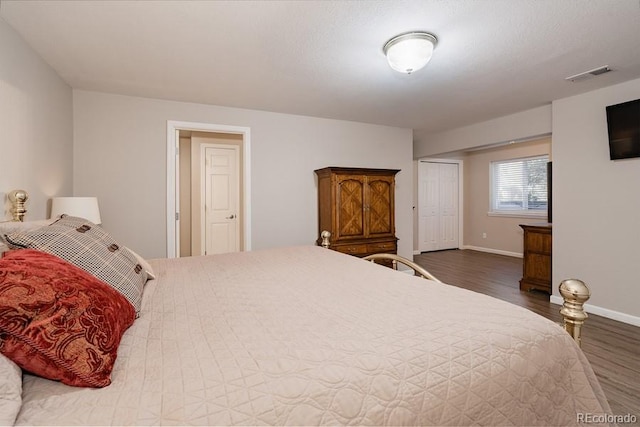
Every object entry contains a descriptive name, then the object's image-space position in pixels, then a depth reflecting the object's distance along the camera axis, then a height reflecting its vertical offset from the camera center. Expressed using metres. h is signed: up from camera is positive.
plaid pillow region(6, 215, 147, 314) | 1.10 -0.14
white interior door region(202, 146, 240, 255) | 5.13 +0.24
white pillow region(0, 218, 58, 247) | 1.12 -0.05
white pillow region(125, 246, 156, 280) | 1.70 -0.31
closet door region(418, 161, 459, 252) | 6.88 +0.16
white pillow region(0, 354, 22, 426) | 0.59 -0.37
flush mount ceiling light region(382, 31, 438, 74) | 2.05 +1.13
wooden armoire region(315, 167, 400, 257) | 3.87 +0.05
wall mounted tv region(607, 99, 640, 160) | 2.89 +0.80
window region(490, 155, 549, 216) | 6.02 +0.55
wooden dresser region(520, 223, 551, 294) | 3.93 -0.61
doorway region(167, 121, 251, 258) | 5.10 +0.38
